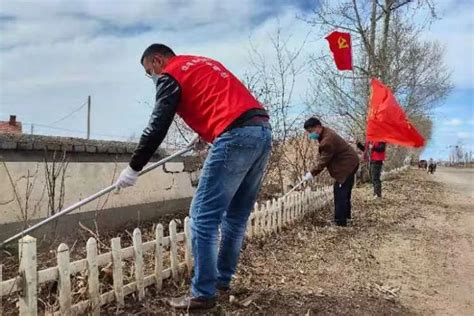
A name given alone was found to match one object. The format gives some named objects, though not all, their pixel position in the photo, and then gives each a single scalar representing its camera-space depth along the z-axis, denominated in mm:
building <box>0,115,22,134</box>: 16647
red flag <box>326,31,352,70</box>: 13094
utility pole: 32531
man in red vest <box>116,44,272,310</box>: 3480
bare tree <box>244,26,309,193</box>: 9562
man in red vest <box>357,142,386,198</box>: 12742
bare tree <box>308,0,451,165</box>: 17812
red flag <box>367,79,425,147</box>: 10188
